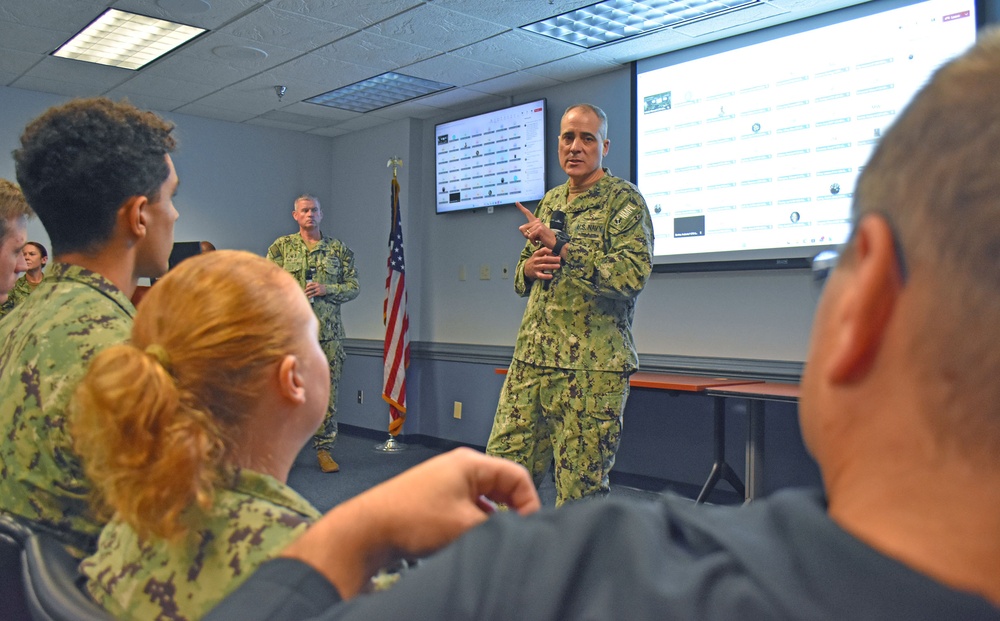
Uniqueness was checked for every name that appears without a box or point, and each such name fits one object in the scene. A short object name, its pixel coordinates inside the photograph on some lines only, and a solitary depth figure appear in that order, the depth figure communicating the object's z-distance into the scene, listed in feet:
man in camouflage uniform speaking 8.30
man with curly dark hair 3.39
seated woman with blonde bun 2.30
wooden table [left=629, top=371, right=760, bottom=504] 11.72
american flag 17.79
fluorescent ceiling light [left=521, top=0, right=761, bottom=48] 11.82
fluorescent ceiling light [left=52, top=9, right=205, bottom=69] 12.89
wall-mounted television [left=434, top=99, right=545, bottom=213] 16.07
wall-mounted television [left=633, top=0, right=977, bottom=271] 11.02
